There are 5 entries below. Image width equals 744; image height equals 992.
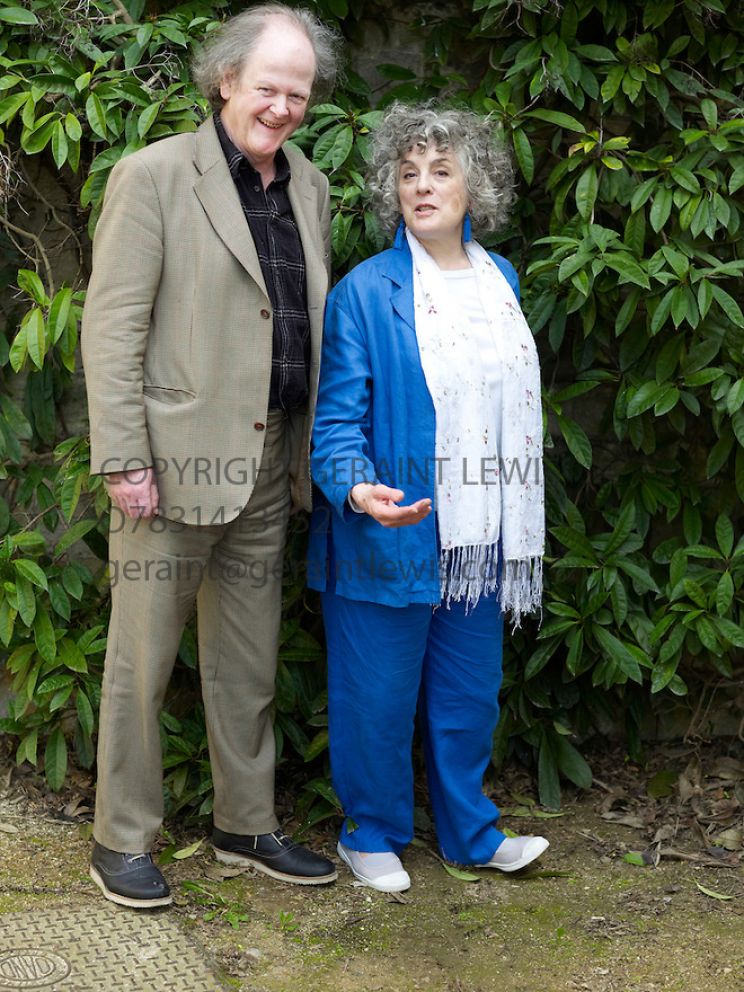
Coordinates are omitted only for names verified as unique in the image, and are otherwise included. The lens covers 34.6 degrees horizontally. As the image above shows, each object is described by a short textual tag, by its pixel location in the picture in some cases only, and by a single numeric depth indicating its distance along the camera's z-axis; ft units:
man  8.27
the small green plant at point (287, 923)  8.95
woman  8.86
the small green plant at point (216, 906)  8.97
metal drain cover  8.00
